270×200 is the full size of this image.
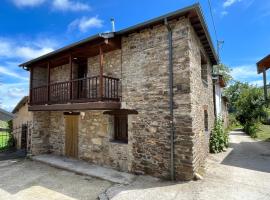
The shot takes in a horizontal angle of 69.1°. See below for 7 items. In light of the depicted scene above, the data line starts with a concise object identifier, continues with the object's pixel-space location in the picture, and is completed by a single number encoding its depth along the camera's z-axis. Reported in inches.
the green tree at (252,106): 689.3
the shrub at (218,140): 389.7
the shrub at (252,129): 627.0
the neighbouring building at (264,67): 450.0
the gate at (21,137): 519.0
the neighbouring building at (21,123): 515.4
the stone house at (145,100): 251.6
